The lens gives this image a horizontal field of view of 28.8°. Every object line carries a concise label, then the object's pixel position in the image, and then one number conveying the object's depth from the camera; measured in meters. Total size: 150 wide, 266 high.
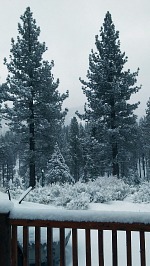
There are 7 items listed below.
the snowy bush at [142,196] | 12.18
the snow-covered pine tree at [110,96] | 22.33
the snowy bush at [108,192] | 11.80
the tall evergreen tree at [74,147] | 47.06
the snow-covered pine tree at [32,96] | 22.00
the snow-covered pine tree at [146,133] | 50.61
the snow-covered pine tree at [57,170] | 24.20
